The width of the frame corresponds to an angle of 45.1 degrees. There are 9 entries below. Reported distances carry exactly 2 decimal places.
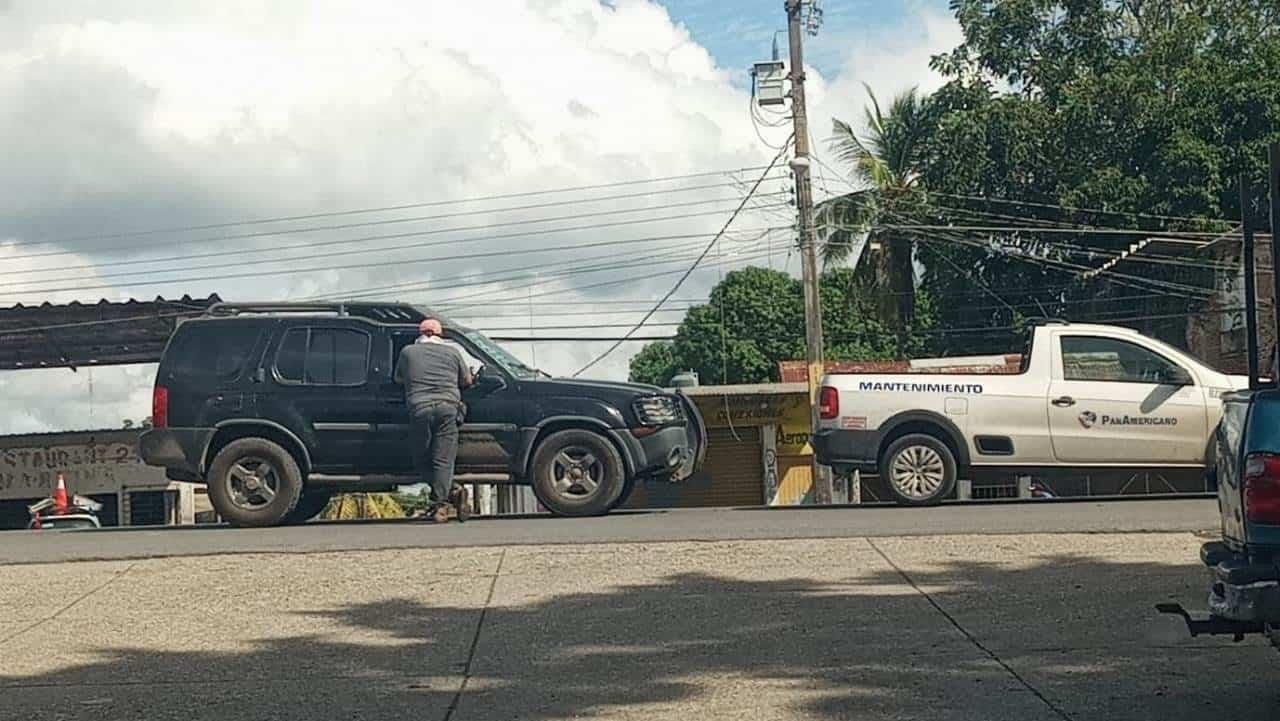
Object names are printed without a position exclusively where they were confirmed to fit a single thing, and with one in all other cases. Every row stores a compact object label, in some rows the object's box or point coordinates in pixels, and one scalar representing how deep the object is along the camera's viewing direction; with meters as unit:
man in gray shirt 13.14
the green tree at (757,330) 57.47
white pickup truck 14.72
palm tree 39.66
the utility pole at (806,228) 28.45
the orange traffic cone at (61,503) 26.67
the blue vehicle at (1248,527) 5.22
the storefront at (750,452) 34.41
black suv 13.75
